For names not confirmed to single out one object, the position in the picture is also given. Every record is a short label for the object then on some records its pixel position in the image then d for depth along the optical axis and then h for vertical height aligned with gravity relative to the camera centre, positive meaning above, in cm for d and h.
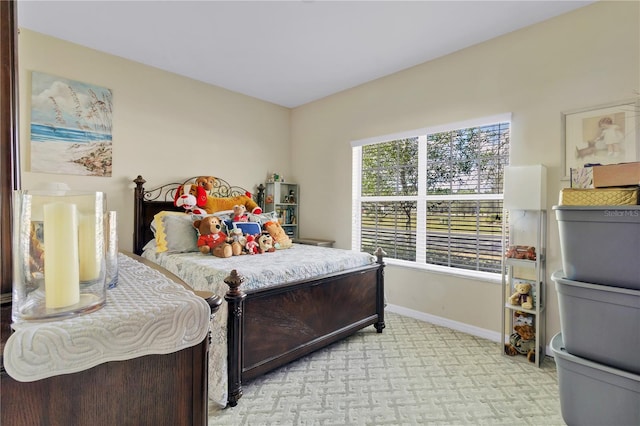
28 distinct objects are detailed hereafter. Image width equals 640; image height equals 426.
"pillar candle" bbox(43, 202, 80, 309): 54 -8
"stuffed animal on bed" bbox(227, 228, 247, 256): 276 -30
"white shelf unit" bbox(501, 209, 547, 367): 242 -53
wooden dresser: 48 -32
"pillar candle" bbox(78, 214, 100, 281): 60 -8
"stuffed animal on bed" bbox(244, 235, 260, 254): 288 -35
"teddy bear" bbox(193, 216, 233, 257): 268 -27
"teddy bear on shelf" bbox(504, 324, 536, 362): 244 -107
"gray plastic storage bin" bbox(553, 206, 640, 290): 142 -17
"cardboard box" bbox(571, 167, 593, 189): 184 +19
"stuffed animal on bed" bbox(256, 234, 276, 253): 298 -35
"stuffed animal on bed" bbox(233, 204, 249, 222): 318 -8
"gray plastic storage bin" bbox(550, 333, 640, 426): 141 -88
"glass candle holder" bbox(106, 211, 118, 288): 77 -11
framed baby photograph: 218 +54
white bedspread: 186 -45
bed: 186 -67
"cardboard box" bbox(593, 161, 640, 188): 148 +16
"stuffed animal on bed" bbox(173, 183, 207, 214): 320 +9
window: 296 +15
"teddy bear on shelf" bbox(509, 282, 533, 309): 249 -71
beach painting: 273 +74
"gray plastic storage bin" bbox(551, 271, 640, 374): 141 -55
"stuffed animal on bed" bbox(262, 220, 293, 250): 323 -29
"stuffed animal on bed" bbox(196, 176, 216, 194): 360 +29
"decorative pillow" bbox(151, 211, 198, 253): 284 -24
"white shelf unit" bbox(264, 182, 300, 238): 437 +7
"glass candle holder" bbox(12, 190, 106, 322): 54 -9
